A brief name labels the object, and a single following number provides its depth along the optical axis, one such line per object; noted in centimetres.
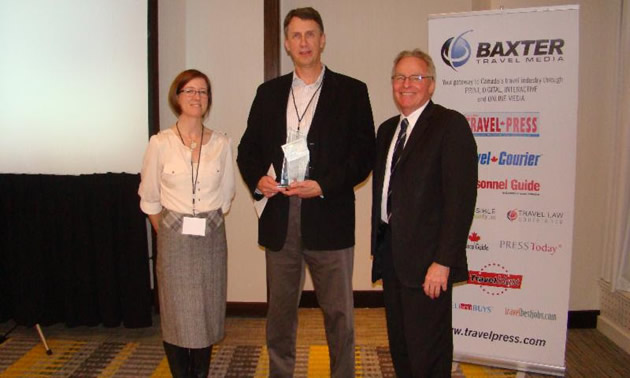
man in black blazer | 203
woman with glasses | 209
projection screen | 315
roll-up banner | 244
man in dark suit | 173
